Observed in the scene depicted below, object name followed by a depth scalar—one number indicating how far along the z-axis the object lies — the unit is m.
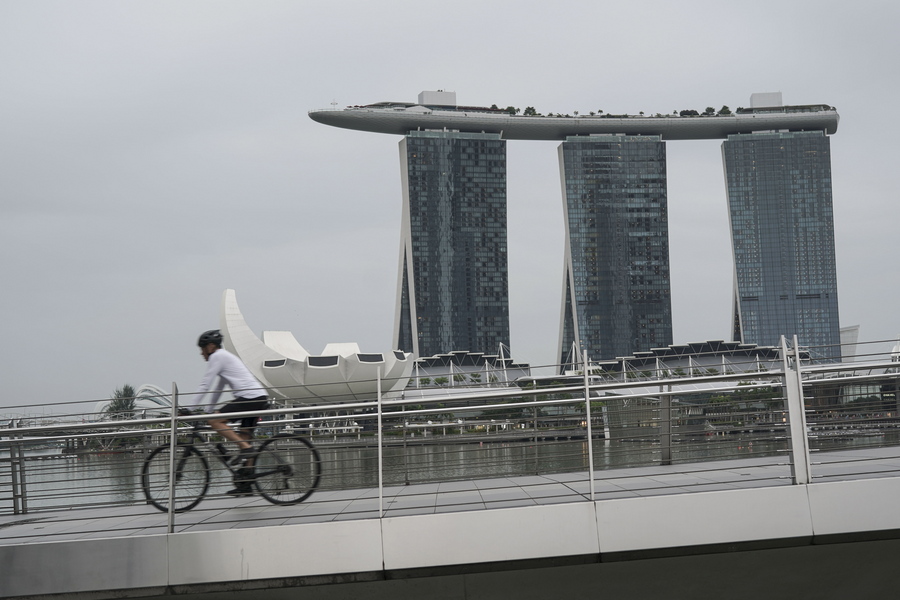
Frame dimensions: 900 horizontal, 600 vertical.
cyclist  7.24
